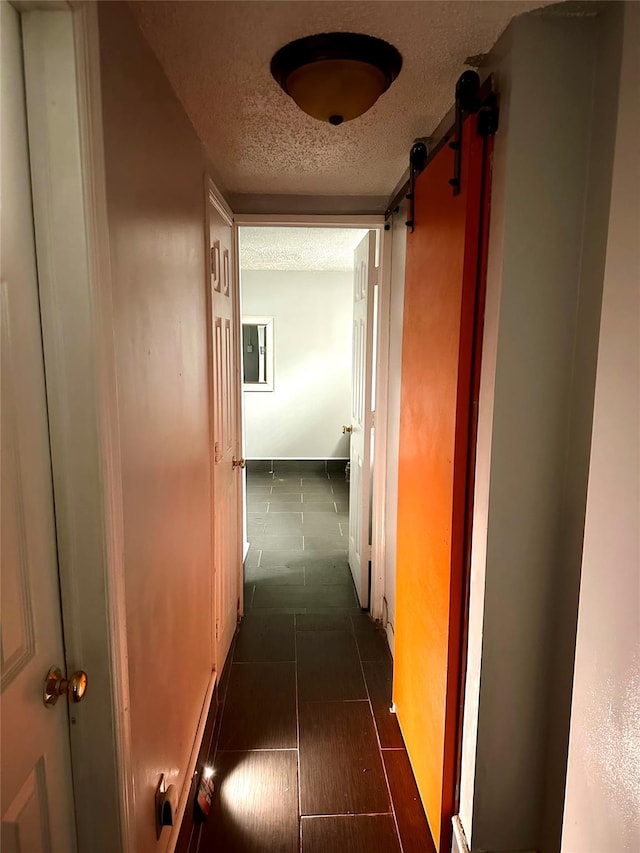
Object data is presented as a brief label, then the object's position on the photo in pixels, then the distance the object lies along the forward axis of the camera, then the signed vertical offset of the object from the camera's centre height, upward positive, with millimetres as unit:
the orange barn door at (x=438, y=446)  1402 -272
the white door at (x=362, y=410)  2943 -315
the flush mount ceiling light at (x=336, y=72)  1238 +680
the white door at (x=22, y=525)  849 -296
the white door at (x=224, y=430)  2311 -363
